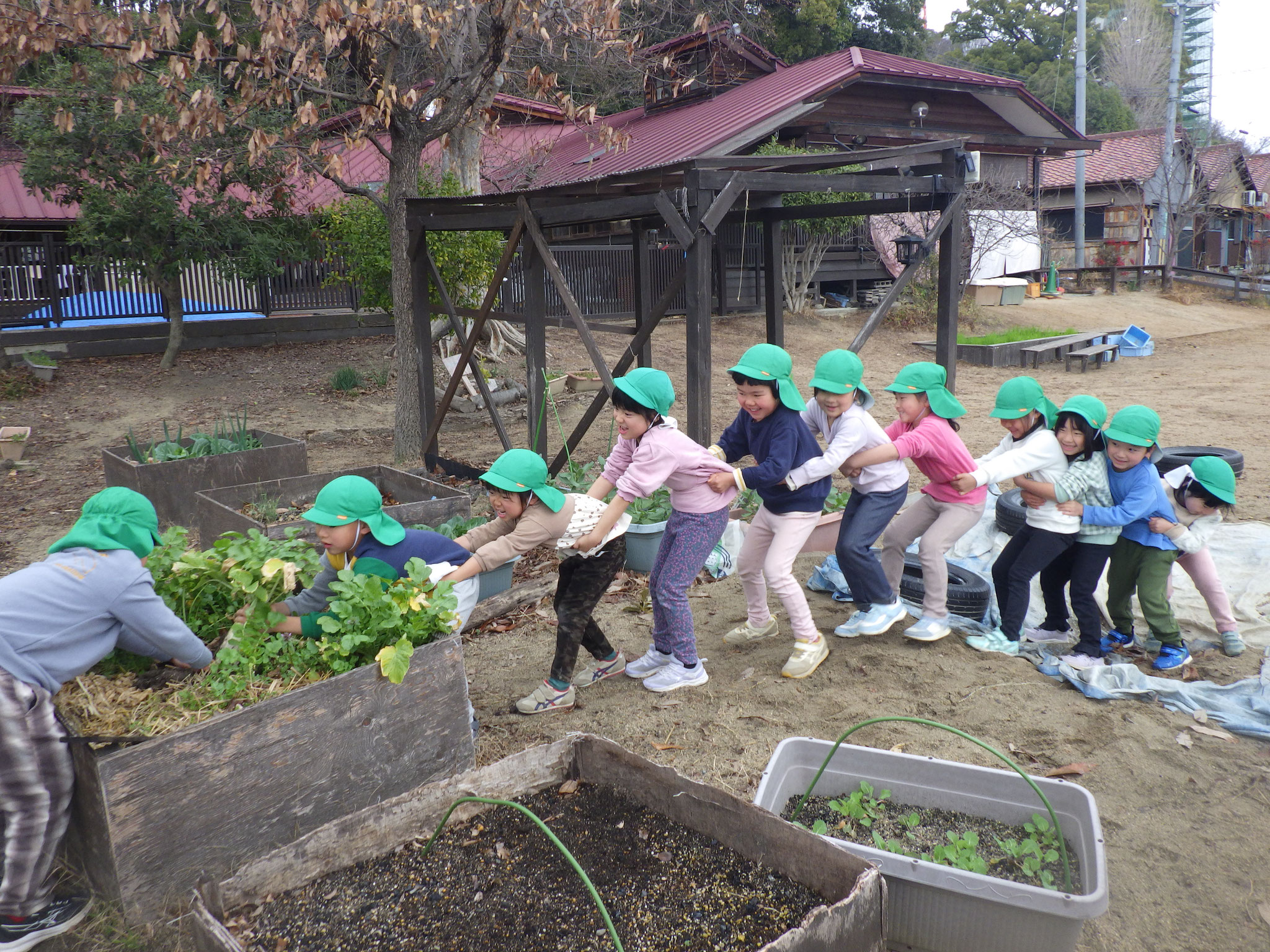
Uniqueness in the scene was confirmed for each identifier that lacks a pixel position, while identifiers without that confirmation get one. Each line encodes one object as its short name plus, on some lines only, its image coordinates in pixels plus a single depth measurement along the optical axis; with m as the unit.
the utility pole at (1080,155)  24.28
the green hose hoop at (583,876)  1.84
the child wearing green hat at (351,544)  3.24
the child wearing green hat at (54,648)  2.53
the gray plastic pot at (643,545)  5.55
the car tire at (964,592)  4.78
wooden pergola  5.68
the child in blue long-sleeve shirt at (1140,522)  4.03
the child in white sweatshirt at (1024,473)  4.13
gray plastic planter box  2.21
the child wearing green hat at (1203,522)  4.11
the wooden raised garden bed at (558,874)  2.16
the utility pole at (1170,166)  24.94
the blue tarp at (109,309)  14.28
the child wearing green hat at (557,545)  3.64
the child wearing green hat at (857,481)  4.23
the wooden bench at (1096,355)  14.63
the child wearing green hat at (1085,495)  4.13
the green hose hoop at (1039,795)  2.31
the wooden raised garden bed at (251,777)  2.52
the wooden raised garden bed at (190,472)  6.78
